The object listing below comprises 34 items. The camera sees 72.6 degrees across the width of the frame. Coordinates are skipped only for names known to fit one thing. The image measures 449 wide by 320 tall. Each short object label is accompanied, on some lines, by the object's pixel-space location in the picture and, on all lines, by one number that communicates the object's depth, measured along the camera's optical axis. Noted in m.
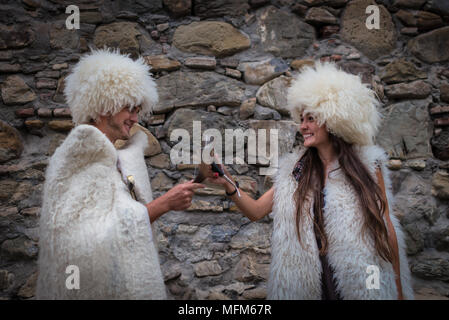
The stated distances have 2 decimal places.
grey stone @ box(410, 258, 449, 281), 2.55
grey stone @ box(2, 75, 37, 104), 2.62
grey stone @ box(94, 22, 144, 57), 2.71
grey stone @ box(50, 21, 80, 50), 2.71
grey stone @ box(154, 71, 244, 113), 2.69
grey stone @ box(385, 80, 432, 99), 2.76
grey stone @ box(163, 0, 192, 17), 2.76
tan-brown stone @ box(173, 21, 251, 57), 2.75
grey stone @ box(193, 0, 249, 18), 2.80
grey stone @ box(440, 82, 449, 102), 2.74
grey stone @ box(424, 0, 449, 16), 2.77
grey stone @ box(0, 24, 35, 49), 2.65
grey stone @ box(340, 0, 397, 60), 2.85
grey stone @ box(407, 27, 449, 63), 2.80
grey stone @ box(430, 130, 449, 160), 2.70
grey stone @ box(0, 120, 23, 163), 2.55
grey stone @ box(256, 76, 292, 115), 2.73
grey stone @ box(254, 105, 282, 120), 2.72
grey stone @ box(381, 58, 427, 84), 2.80
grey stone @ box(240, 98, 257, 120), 2.72
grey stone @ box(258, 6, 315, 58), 2.83
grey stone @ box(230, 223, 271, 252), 2.56
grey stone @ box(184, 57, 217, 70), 2.72
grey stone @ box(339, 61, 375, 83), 2.80
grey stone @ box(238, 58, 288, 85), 2.77
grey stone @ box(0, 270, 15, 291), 2.41
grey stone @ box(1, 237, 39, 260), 2.46
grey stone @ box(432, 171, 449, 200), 2.65
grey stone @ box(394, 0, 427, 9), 2.81
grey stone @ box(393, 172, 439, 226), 2.66
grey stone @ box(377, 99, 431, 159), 2.73
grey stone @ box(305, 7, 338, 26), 2.85
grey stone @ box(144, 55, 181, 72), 2.71
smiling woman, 1.73
